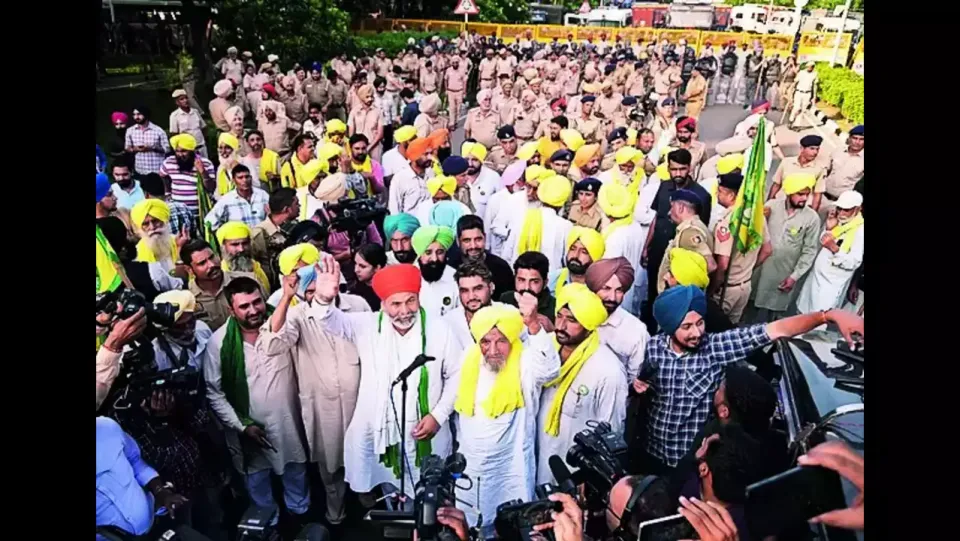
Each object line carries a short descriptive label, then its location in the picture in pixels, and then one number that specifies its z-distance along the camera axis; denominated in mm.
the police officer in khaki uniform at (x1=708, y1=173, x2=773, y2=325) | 3439
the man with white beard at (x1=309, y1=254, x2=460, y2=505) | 2561
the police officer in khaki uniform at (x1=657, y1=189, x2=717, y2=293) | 3324
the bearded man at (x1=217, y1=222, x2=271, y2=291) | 3137
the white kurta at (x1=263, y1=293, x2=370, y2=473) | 2592
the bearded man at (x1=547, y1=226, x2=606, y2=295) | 3059
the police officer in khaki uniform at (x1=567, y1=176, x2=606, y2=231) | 3775
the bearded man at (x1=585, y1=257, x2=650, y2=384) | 2717
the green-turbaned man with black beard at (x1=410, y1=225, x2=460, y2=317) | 3025
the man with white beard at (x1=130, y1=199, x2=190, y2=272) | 3342
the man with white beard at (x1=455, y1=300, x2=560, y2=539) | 2400
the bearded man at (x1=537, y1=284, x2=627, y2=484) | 2480
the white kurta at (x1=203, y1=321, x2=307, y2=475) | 2582
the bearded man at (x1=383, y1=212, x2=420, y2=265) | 3264
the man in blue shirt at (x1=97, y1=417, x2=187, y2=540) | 2094
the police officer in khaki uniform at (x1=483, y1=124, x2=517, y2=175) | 5273
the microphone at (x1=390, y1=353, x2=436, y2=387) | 2502
